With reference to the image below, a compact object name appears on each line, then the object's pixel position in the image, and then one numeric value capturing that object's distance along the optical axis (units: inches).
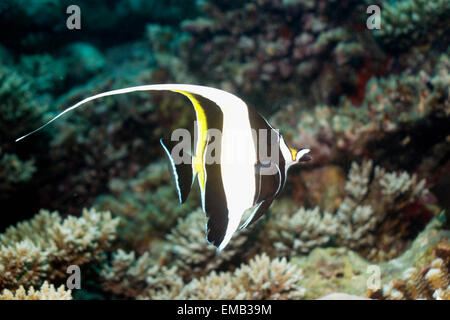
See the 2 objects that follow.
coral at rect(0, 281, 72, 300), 74.9
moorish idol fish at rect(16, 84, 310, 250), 46.7
